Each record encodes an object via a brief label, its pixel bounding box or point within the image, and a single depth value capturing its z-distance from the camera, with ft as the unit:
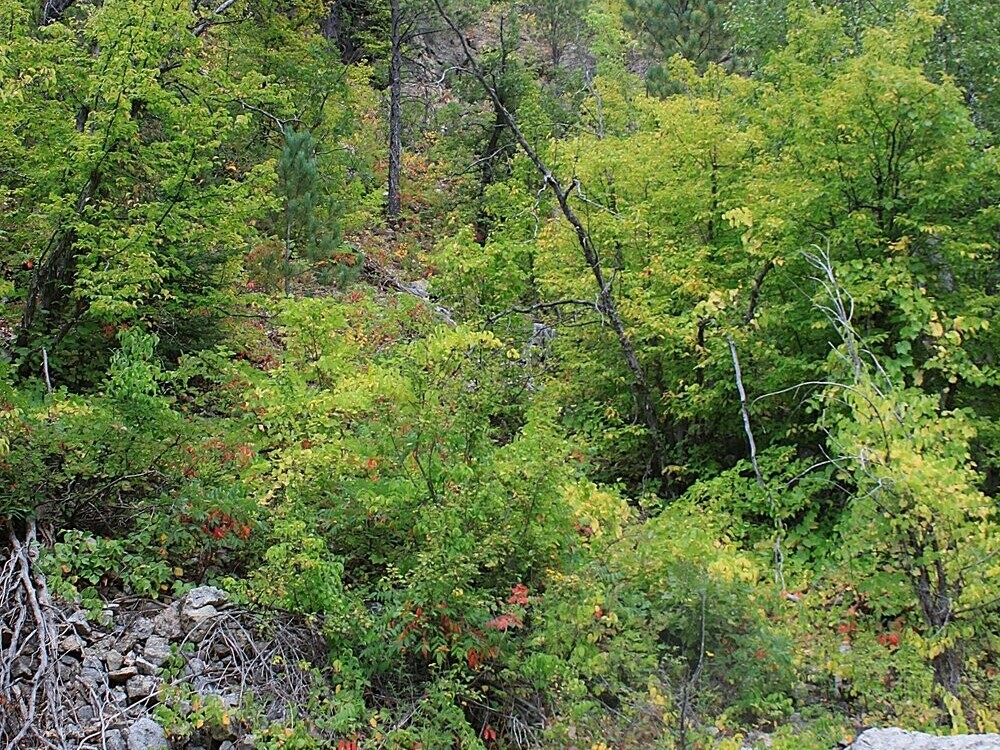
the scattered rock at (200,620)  15.24
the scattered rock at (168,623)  15.31
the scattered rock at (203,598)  15.83
